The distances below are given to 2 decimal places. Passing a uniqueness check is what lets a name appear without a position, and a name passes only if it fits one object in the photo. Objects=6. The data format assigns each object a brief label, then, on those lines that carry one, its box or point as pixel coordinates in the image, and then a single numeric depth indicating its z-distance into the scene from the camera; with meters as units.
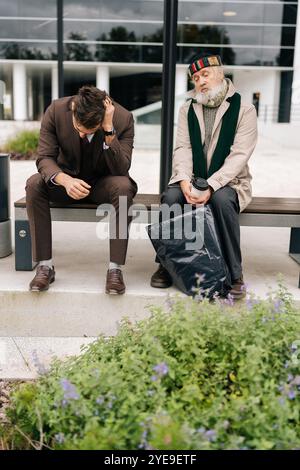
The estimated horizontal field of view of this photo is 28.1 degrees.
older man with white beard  3.47
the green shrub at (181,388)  1.72
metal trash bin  4.04
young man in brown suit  3.44
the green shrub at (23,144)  16.14
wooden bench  3.66
